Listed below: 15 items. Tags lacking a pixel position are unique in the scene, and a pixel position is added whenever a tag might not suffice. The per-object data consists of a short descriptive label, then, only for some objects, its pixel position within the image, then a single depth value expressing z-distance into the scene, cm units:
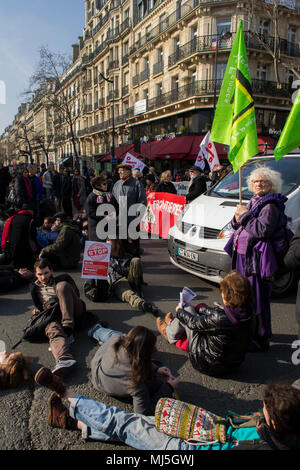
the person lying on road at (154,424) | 165
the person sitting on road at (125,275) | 461
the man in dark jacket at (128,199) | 559
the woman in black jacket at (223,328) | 274
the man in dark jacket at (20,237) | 562
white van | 445
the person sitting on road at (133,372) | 237
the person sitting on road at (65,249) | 599
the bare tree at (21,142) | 8092
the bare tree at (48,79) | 2677
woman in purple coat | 315
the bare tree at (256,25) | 2176
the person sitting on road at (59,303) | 332
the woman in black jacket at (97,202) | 516
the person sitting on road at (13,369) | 285
